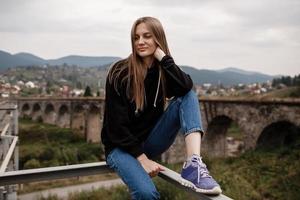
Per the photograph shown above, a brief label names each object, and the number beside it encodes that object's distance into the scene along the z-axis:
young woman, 2.18
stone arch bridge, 14.78
